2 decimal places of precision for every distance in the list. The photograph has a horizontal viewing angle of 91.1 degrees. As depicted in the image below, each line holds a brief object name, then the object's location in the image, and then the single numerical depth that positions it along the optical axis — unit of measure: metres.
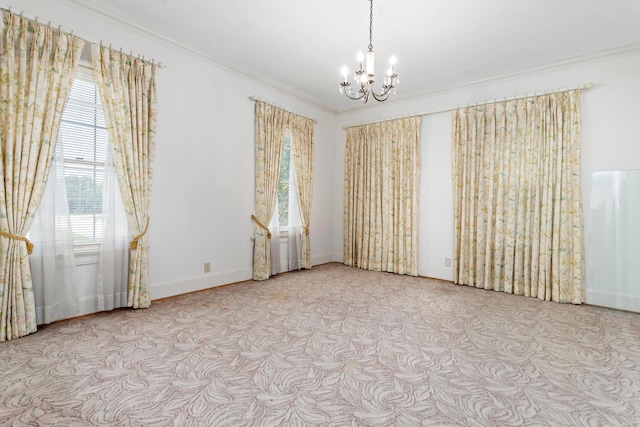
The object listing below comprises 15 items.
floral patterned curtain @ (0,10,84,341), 2.52
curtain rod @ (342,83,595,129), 3.86
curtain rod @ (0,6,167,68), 2.58
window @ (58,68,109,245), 2.97
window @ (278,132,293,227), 5.21
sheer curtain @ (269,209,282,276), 4.94
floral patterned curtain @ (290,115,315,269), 5.32
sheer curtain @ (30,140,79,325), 2.76
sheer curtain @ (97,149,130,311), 3.16
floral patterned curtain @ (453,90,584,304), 3.88
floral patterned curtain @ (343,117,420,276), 5.21
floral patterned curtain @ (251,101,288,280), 4.64
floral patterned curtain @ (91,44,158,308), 3.12
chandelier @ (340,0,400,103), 2.69
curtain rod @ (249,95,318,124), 4.60
